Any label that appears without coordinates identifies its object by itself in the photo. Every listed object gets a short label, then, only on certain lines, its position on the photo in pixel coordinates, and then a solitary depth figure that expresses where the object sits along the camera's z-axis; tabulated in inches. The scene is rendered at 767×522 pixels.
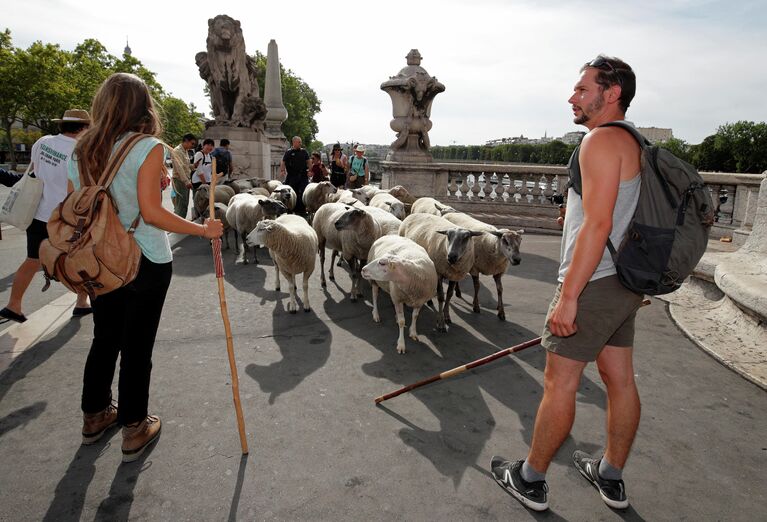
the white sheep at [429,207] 280.4
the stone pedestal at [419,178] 463.5
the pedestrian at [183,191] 365.6
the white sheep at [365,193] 395.2
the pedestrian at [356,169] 506.0
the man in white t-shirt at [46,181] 142.2
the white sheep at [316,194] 406.9
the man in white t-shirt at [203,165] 360.8
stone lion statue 534.0
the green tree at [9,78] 1242.6
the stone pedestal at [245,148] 541.0
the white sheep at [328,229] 255.1
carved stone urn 458.3
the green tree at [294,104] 2203.9
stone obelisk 775.1
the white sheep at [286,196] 370.9
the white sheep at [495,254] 204.4
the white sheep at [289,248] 212.4
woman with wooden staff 86.0
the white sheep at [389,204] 317.3
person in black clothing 415.2
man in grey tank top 70.9
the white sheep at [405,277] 173.9
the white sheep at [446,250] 191.8
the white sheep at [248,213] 288.0
